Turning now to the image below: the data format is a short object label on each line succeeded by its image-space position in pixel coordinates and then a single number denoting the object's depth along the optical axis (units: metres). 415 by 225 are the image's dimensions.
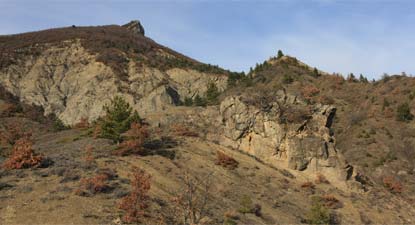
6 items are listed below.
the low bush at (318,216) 27.48
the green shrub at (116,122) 35.16
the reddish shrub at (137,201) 21.09
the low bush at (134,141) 31.72
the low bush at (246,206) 26.73
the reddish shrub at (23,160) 26.77
